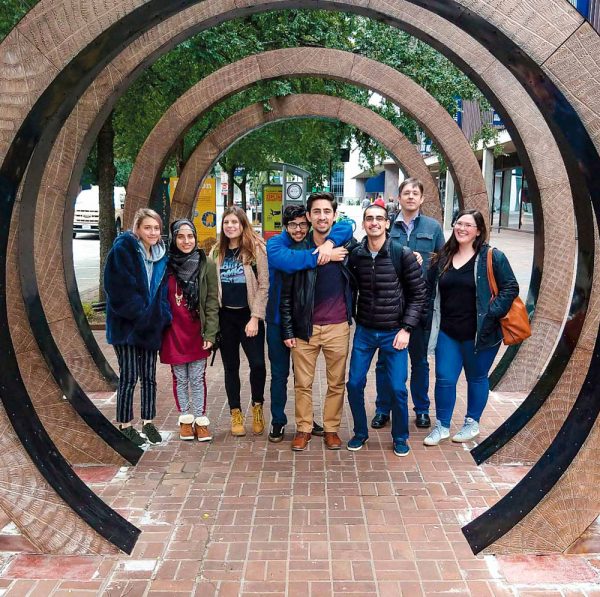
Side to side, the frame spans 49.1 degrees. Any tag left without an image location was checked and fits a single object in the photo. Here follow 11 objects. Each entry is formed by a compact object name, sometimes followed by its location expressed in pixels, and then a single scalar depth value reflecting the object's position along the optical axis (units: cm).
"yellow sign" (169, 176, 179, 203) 1362
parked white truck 2845
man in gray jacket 543
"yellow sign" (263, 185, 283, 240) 1872
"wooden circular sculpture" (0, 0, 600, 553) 316
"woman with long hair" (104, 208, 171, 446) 467
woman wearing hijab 499
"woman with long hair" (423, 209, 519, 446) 476
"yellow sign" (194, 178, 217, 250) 1441
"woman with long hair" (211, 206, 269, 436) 498
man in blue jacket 467
